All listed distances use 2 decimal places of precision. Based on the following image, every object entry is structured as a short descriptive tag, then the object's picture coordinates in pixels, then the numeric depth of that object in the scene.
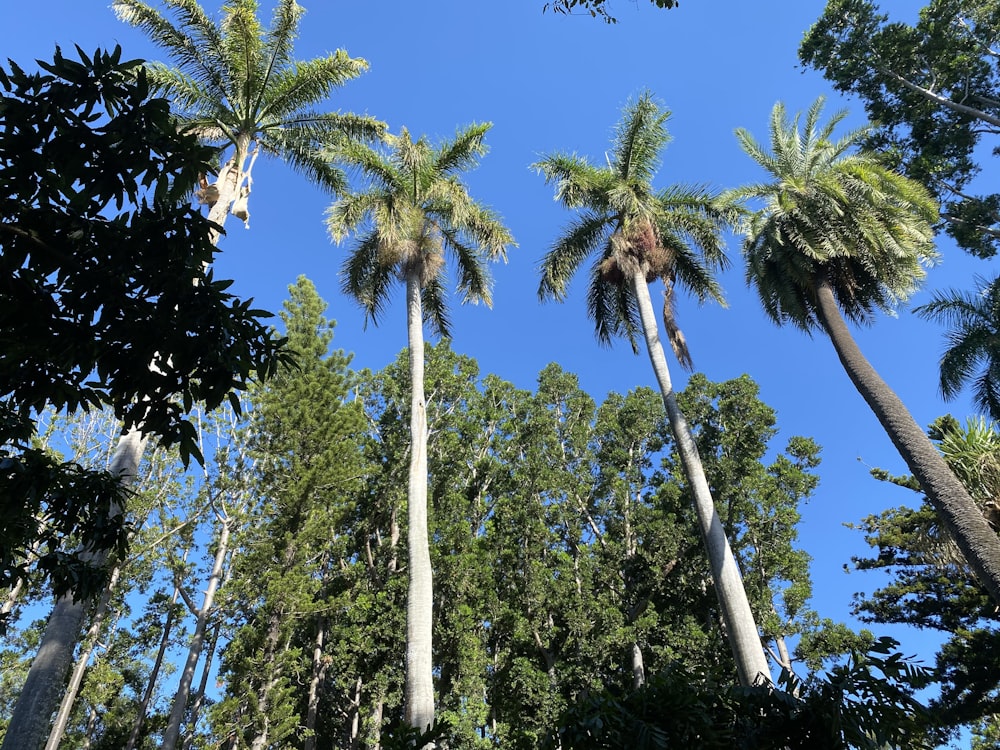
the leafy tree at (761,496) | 18.72
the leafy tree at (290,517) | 13.55
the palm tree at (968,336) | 13.59
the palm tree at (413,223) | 13.55
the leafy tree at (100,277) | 3.19
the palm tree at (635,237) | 14.65
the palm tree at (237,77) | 11.27
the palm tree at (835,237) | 13.34
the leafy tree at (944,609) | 17.06
